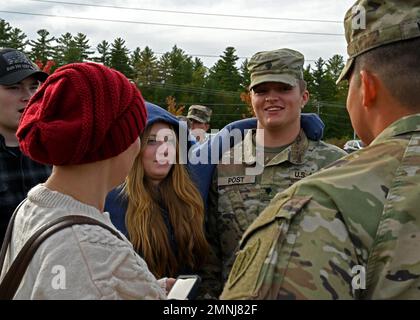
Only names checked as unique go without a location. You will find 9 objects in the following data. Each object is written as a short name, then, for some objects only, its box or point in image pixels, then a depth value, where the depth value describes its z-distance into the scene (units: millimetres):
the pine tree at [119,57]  59312
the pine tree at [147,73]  57281
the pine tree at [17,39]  56000
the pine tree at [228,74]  60281
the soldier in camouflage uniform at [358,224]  1256
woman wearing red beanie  1506
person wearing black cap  3447
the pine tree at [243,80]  57131
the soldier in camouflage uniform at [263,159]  3369
